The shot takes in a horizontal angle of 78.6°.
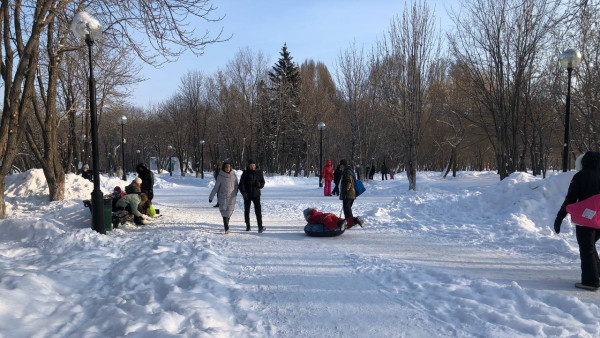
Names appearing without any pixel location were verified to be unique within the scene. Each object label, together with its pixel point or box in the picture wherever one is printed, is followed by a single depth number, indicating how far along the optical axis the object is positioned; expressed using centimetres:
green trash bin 878
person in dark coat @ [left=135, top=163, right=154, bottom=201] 1072
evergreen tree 3962
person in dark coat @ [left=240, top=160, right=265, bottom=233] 855
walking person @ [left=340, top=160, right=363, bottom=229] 880
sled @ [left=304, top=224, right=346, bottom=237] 790
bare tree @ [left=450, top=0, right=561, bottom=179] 1664
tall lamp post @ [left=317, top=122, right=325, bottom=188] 2287
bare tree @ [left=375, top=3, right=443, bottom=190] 1828
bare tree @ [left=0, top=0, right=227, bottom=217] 840
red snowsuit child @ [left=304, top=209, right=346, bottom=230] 790
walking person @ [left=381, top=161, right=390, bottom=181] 3587
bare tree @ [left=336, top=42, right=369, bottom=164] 2634
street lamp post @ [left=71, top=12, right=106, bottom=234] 759
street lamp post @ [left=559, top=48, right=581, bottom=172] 1011
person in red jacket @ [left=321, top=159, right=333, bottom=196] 1733
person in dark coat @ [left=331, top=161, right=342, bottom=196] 1586
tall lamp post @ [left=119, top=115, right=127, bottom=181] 2377
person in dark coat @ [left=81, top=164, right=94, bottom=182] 2068
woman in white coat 862
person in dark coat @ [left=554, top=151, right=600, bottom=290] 449
